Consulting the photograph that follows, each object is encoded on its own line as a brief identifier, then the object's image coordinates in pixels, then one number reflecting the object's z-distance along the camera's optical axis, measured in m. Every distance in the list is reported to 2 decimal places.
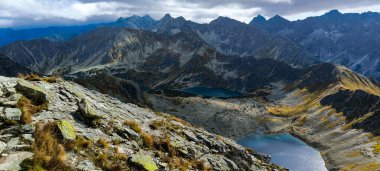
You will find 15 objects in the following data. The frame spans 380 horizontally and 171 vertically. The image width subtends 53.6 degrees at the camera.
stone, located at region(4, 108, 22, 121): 23.87
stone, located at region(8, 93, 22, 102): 27.33
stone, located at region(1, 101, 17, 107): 25.93
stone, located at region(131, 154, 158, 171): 25.11
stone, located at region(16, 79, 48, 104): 29.33
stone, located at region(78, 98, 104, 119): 30.28
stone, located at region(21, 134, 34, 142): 21.56
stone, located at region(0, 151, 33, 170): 18.51
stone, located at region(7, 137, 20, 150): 20.45
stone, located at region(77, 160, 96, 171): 21.77
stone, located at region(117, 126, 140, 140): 30.36
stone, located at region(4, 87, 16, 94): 28.42
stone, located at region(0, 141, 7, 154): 19.83
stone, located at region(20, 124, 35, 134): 22.58
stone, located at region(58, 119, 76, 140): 24.14
